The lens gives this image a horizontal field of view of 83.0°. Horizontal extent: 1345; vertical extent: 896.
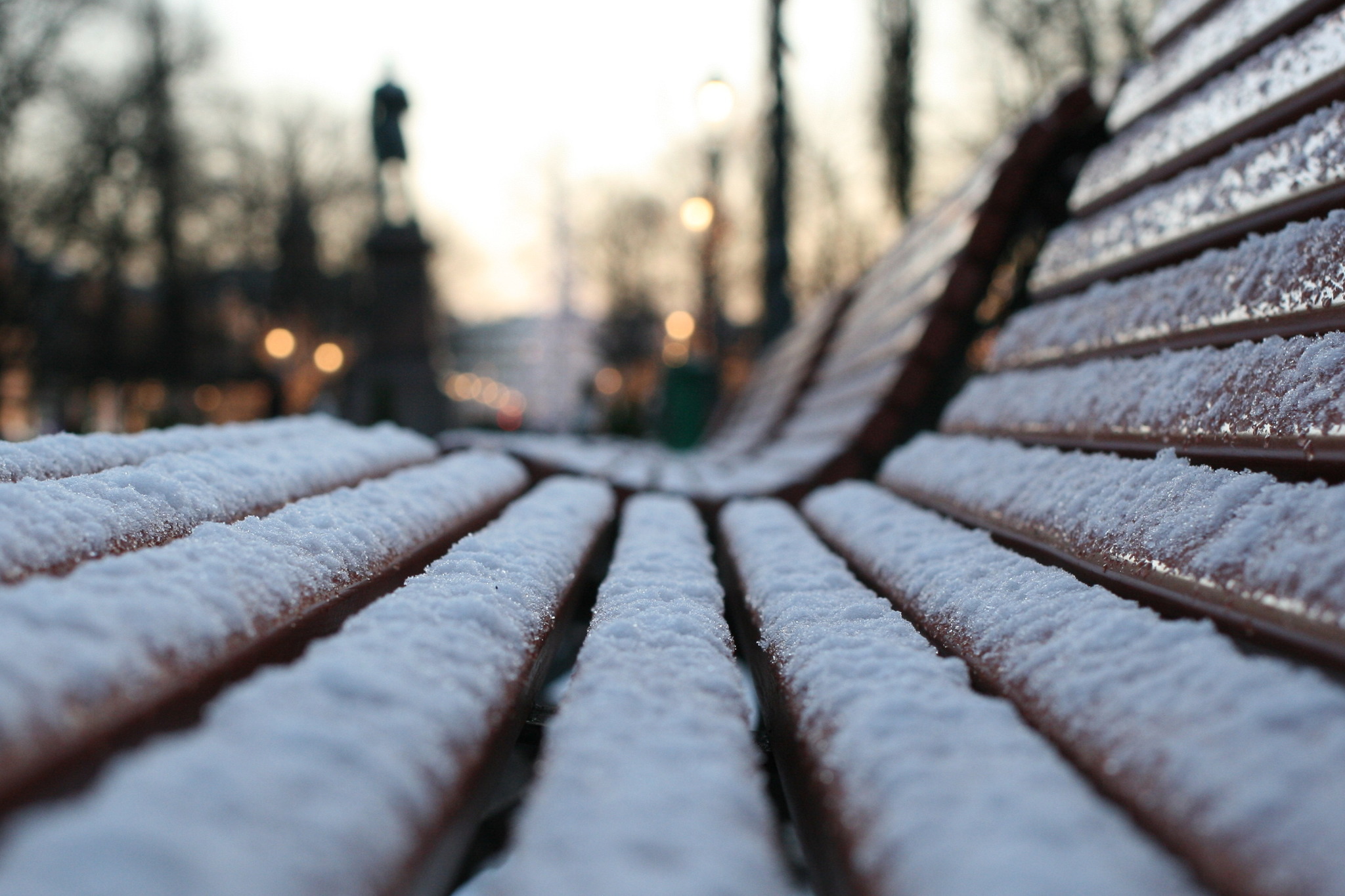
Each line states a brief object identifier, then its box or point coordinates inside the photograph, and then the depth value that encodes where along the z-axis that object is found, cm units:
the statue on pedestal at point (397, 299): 1009
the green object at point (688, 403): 860
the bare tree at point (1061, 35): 1591
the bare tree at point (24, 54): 1452
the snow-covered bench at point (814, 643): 51
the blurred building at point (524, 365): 6906
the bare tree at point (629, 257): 3488
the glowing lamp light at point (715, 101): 784
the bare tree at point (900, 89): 1178
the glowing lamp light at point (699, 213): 952
